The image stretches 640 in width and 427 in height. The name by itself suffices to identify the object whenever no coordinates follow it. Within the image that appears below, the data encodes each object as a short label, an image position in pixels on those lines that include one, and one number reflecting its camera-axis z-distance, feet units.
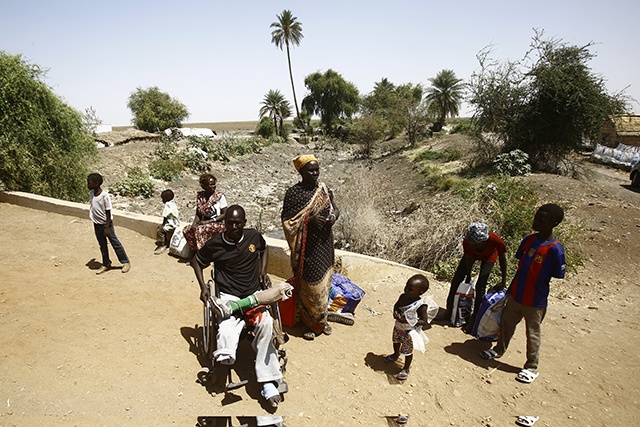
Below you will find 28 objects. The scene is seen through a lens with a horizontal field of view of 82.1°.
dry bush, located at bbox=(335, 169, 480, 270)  20.20
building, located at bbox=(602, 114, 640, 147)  66.49
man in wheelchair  9.36
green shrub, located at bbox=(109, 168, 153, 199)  40.21
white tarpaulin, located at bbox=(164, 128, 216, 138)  76.84
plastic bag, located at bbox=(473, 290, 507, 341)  12.37
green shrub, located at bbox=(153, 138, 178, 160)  56.17
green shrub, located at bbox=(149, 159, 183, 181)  49.14
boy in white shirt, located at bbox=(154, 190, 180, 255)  18.17
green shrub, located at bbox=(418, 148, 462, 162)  65.67
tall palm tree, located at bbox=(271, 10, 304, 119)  147.64
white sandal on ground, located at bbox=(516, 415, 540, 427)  9.41
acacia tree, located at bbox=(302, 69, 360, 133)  157.89
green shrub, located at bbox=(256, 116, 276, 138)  128.77
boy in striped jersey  10.52
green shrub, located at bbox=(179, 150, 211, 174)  56.65
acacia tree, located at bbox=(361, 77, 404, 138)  97.08
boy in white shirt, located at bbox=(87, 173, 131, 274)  15.02
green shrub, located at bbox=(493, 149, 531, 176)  43.98
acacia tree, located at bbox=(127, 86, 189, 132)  125.90
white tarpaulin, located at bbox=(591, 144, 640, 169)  60.49
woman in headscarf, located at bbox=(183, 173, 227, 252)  14.97
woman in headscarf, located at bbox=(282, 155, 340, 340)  11.44
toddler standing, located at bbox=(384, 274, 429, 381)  10.48
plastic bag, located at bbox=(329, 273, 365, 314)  13.73
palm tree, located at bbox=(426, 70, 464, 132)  131.34
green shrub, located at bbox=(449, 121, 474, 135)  113.58
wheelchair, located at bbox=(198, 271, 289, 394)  9.68
